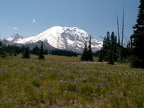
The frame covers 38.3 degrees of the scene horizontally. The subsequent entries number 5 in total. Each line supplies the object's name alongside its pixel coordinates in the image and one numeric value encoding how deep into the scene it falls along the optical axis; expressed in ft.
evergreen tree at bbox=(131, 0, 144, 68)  108.99
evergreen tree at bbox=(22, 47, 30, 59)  340.63
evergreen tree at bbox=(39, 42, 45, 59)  338.62
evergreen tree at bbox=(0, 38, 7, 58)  186.01
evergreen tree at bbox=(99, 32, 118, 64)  348.67
